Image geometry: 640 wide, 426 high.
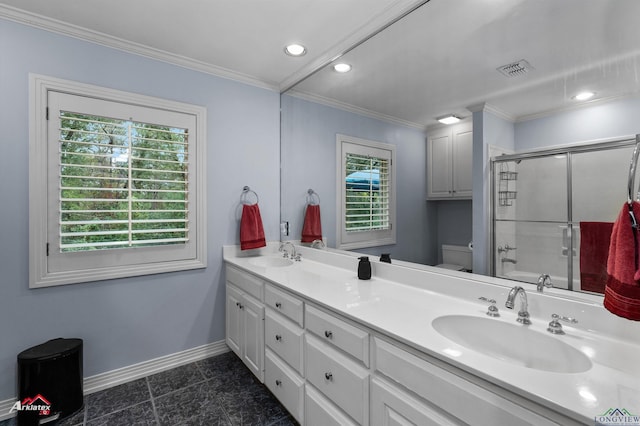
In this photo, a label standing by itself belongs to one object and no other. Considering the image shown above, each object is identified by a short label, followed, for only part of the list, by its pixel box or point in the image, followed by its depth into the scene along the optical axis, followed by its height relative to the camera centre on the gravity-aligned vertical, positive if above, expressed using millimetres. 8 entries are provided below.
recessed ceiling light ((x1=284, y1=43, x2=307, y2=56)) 2158 +1219
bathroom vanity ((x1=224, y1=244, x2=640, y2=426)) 771 -463
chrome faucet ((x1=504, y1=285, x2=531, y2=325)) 1159 -359
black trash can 1674 -969
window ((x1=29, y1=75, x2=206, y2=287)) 1869 +214
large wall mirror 1058 +504
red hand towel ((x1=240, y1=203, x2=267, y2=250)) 2553 -128
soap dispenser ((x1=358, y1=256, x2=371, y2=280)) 1868 -349
